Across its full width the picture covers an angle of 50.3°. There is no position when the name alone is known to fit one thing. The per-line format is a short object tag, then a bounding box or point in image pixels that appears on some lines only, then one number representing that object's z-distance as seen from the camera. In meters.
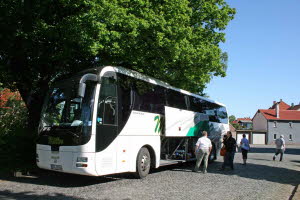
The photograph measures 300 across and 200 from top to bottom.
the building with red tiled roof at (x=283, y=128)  70.88
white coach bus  8.99
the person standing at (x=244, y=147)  17.49
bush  11.06
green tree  11.47
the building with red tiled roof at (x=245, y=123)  99.76
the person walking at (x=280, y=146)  21.15
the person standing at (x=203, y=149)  13.12
